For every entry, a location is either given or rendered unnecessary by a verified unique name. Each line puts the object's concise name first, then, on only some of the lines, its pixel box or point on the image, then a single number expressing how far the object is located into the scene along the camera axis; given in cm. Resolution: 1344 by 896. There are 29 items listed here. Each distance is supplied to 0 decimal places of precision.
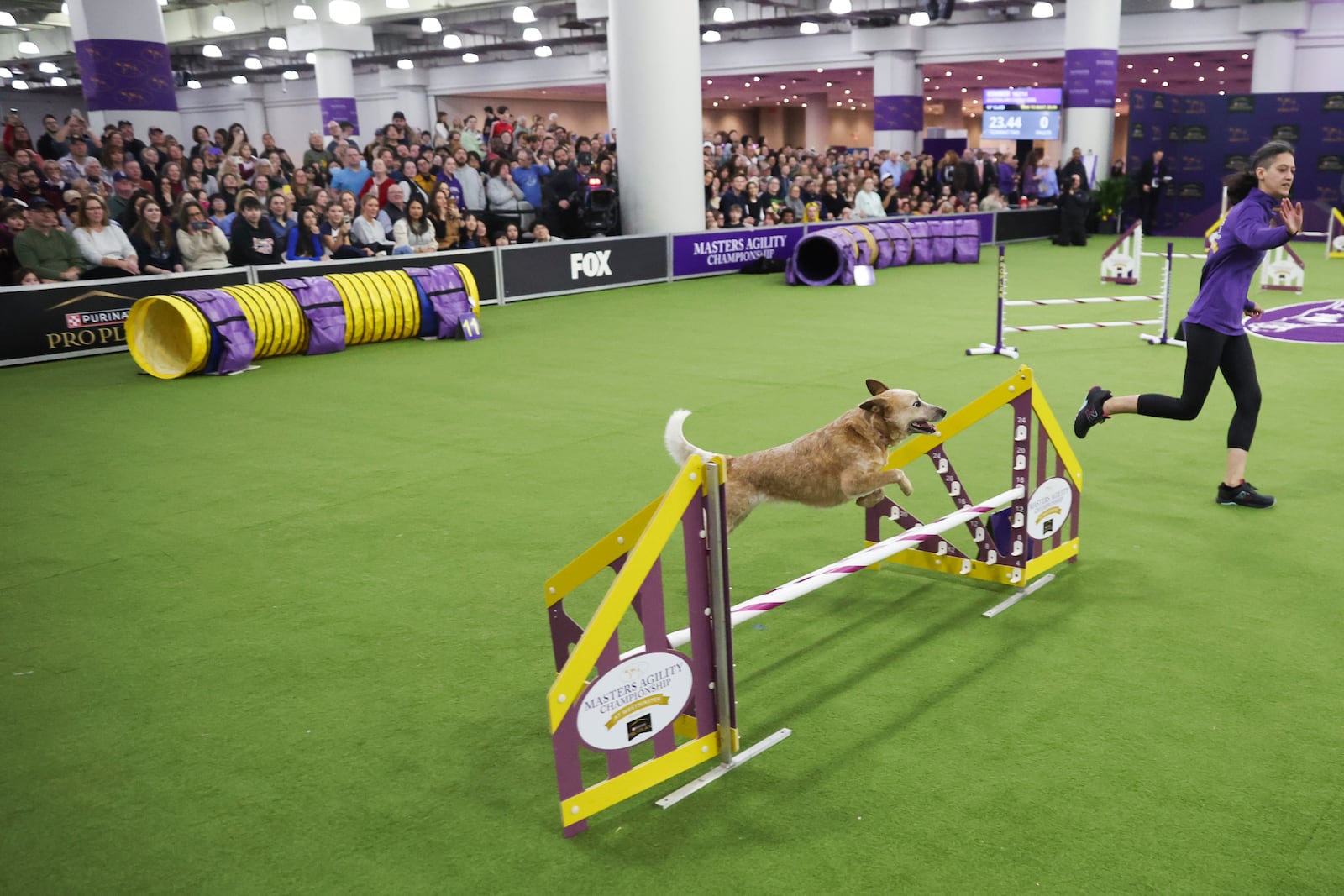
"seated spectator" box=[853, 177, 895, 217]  2130
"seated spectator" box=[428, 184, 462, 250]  1480
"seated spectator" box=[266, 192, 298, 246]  1336
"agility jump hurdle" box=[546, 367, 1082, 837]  313
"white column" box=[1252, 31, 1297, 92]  2659
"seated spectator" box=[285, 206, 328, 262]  1358
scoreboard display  2784
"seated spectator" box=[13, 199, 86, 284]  1139
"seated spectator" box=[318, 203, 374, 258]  1372
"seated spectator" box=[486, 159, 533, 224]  1767
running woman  547
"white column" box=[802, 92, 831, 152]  4678
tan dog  443
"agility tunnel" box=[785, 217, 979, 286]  1689
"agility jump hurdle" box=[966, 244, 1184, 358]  1005
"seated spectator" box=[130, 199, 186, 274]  1241
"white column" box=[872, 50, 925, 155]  3197
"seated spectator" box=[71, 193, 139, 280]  1180
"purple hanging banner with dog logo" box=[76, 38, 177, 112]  1736
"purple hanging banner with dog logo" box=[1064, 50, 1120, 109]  2517
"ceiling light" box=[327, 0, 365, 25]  2367
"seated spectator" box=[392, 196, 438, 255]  1419
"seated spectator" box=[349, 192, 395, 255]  1414
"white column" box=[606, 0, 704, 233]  1725
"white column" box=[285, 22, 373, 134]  2875
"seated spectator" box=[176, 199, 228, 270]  1248
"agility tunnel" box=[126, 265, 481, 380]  1052
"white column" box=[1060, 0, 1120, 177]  2480
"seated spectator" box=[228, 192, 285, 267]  1299
